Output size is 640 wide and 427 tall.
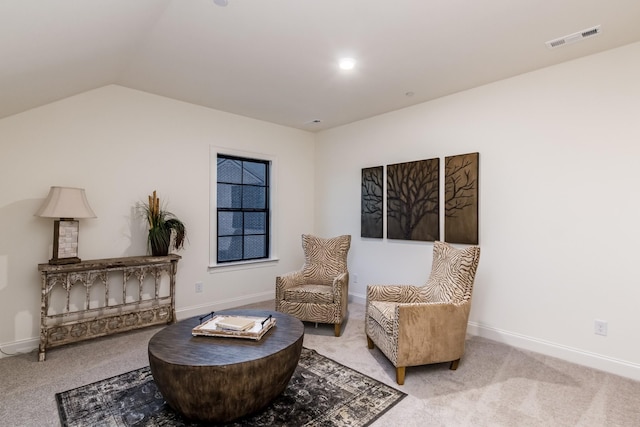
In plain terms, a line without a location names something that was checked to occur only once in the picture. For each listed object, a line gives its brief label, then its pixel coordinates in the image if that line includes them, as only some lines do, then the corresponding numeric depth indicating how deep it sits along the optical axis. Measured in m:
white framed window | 4.22
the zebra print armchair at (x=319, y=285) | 3.34
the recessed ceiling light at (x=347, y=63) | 2.80
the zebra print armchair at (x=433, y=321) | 2.37
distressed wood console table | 2.85
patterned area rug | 1.91
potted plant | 3.42
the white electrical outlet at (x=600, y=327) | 2.63
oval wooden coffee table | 1.72
